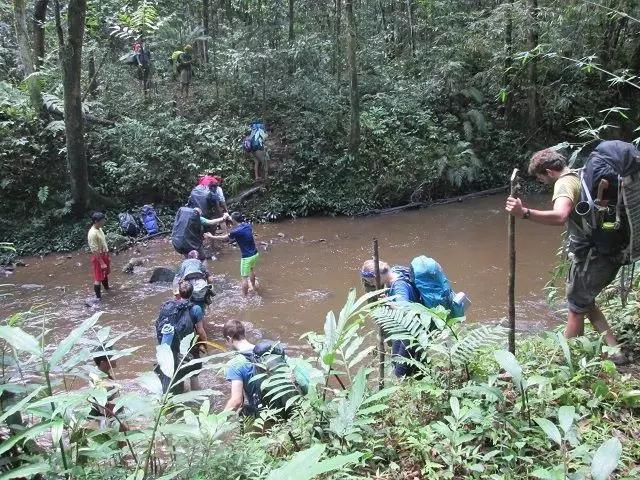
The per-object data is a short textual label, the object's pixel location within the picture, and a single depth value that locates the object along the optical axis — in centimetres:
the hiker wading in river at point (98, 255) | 920
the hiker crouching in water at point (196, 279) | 668
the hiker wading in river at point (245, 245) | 897
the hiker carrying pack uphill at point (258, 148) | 1469
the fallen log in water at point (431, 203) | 1495
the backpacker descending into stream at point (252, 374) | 393
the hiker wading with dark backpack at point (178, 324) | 532
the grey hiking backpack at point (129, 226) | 1339
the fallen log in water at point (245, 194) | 1481
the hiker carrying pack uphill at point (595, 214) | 366
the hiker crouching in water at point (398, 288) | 462
